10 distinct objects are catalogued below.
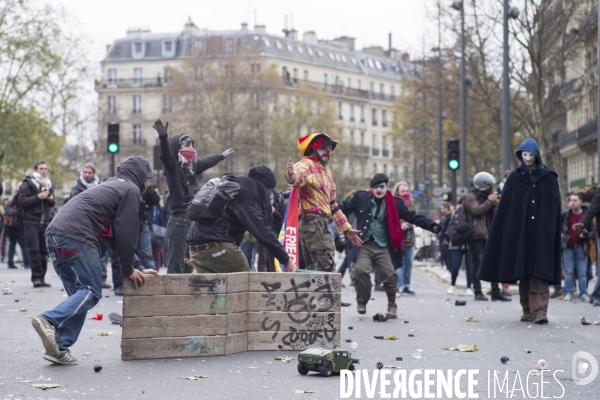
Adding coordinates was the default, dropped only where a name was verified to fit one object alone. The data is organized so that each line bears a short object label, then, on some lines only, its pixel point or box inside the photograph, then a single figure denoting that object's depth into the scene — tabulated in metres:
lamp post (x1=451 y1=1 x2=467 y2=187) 36.72
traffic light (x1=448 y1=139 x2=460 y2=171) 28.34
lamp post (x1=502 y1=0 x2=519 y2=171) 26.61
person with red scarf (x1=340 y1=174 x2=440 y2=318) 13.83
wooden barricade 9.48
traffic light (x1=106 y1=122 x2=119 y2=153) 25.08
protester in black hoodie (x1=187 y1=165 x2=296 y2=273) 10.36
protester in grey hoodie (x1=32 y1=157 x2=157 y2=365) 9.06
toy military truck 8.75
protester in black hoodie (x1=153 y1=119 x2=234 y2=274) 13.00
